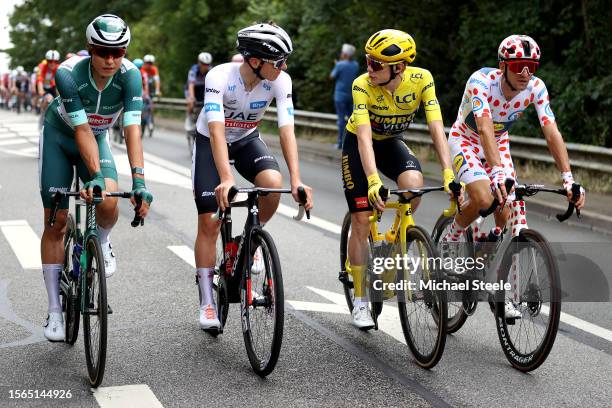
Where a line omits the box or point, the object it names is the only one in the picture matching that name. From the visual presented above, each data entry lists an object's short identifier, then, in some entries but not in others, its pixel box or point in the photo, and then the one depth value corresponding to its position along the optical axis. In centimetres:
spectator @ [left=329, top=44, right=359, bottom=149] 4135
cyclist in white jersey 1222
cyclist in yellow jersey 1278
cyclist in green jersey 1192
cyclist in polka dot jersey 1262
